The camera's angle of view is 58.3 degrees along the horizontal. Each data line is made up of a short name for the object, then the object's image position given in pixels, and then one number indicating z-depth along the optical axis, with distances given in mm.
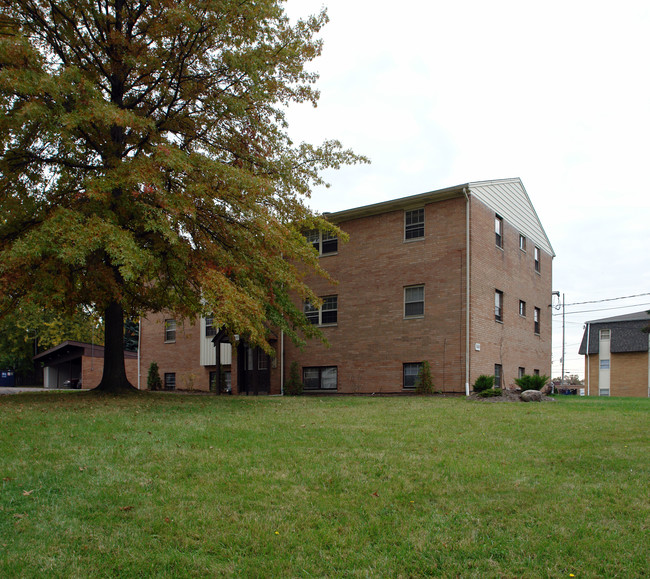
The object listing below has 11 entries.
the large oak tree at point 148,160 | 12492
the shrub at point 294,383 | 23750
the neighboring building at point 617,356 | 43344
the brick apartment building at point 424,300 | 20531
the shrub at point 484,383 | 18406
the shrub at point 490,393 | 17094
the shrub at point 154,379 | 30547
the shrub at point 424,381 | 20328
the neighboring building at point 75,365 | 40094
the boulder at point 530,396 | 16216
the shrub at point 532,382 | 18391
